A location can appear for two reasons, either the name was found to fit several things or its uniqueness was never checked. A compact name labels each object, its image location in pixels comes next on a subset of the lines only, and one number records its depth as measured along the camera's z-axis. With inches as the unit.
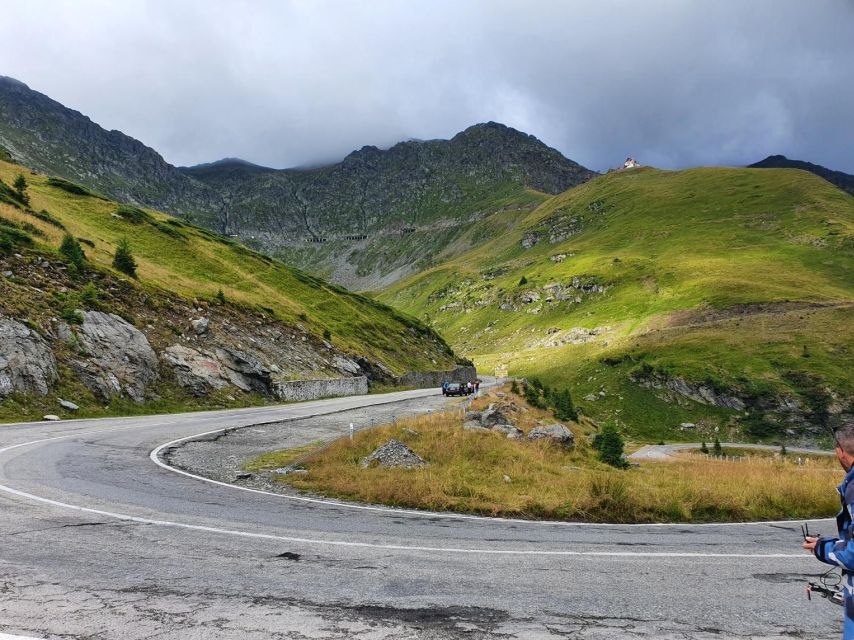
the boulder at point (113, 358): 1039.0
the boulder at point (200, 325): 1428.4
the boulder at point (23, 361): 891.4
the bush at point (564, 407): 1220.5
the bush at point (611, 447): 815.6
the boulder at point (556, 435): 753.0
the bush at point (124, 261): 1512.1
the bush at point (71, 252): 1328.7
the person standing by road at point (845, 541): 144.6
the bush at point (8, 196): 1712.7
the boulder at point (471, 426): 741.1
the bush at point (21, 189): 1880.7
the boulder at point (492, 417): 815.7
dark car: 1791.3
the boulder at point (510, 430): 755.3
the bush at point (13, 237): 1223.9
